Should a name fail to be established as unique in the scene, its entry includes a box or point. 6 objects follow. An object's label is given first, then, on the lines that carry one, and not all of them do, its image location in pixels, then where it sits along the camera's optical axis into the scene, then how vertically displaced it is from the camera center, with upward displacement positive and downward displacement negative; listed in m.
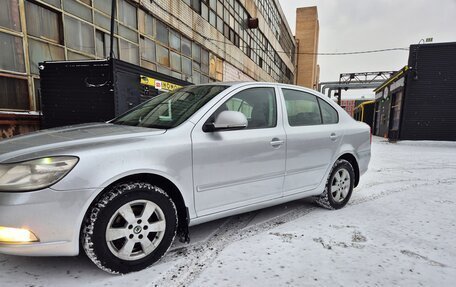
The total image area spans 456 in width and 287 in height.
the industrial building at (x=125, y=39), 6.20 +2.58
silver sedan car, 1.72 -0.46
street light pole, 6.21 +2.04
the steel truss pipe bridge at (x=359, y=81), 38.91 +4.90
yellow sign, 6.51 +0.75
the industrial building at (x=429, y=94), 14.19 +1.15
